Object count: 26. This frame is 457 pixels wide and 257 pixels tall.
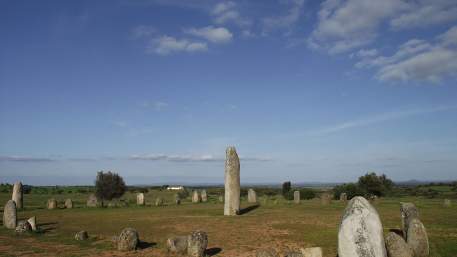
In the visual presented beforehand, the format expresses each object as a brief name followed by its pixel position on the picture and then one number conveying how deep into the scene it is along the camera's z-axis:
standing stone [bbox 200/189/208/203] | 49.41
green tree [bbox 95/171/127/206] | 45.84
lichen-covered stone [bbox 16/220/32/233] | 22.48
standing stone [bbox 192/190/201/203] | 48.40
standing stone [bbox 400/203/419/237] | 16.75
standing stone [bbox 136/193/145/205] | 44.22
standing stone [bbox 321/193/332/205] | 40.09
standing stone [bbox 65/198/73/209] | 40.21
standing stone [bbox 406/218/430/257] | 15.30
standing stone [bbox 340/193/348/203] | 44.83
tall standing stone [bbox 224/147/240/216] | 30.08
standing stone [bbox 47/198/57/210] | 39.26
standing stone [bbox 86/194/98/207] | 42.66
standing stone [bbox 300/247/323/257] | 14.05
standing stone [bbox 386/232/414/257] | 14.09
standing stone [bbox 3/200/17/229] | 25.00
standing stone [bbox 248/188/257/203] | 44.46
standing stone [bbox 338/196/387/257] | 12.16
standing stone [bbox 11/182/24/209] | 38.84
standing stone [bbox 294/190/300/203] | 43.02
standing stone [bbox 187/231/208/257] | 15.98
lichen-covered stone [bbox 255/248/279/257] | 14.34
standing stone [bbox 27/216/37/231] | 23.46
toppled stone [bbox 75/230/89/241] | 20.09
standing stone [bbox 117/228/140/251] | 17.19
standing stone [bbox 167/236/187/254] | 16.50
